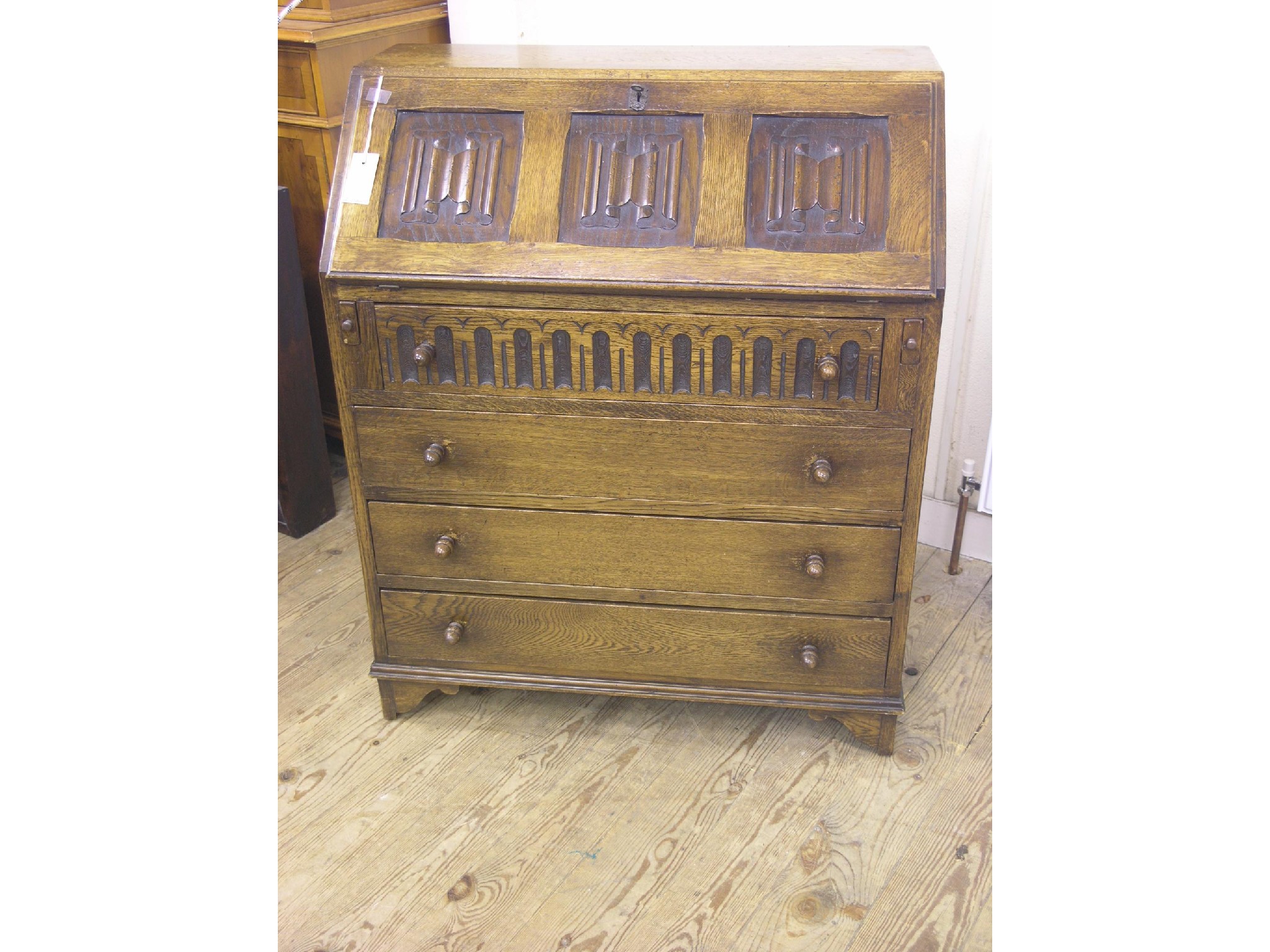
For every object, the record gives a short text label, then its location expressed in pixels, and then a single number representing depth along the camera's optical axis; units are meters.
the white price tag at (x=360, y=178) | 1.71
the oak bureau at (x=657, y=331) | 1.64
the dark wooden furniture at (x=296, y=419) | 2.48
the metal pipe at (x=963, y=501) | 2.43
